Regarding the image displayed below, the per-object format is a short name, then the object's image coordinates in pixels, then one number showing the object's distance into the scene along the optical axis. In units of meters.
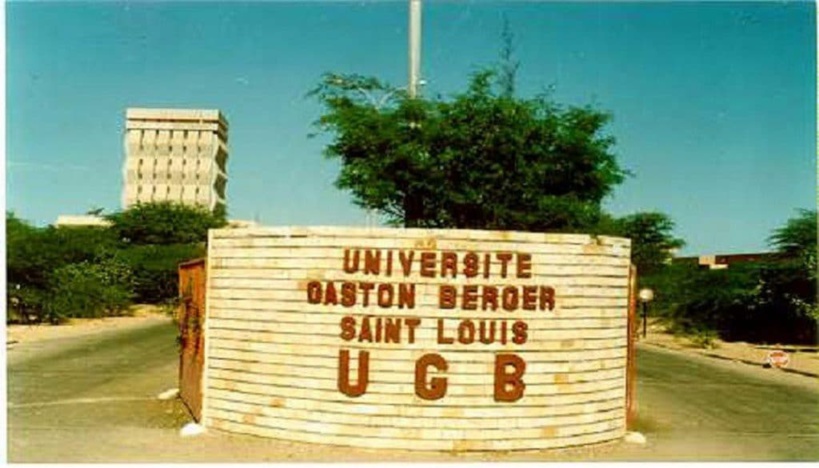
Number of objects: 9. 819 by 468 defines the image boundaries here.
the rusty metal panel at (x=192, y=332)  13.39
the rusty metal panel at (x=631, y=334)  13.42
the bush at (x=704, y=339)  35.69
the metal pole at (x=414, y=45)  19.41
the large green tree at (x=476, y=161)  18.50
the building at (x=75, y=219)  128.14
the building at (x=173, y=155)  140.12
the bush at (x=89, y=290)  39.50
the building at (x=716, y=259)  58.12
